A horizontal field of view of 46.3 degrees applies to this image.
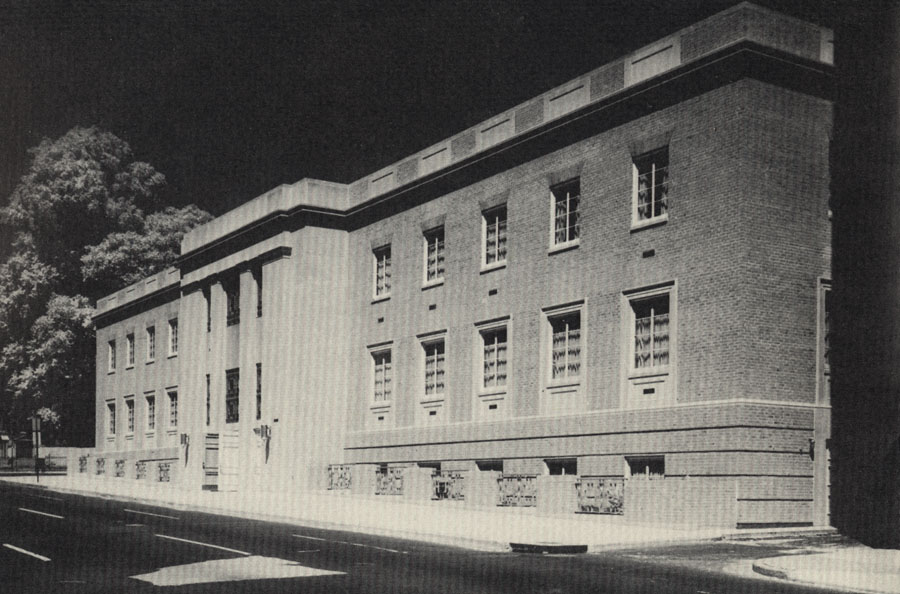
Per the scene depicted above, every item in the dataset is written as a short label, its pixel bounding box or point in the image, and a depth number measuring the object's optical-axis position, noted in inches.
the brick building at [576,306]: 885.8
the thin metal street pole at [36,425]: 1657.2
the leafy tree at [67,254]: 2265.0
